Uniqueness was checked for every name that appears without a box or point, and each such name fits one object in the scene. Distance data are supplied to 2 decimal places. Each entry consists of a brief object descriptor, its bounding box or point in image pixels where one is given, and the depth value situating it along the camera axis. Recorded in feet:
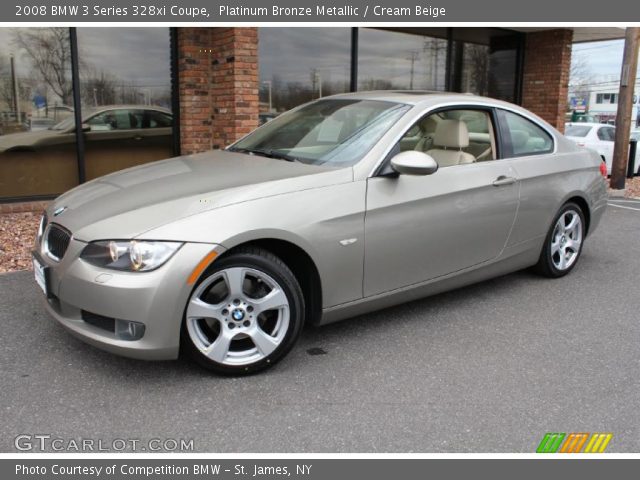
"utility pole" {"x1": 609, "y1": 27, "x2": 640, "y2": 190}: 36.42
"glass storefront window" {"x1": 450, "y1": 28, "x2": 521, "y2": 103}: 38.27
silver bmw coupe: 10.25
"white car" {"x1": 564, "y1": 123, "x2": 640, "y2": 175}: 45.42
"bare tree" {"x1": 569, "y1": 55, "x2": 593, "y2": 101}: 232.32
